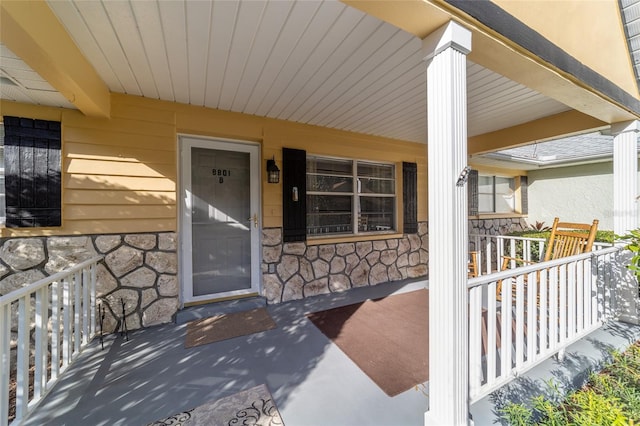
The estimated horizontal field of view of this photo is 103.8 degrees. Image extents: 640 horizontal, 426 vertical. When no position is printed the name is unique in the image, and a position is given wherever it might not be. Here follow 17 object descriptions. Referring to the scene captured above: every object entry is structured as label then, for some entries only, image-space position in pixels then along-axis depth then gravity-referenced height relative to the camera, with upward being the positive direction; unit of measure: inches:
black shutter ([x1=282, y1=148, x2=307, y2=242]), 135.9 +9.5
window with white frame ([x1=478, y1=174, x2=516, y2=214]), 250.8 +17.0
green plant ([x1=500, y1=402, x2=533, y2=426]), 55.6 -46.1
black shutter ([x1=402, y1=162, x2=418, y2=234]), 179.9 +11.0
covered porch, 55.0 +38.3
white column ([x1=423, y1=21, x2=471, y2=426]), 53.6 -2.6
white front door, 122.2 -2.8
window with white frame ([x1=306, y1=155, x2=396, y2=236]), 153.8 +10.4
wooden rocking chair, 101.0 -14.0
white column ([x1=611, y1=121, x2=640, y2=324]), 107.9 +3.2
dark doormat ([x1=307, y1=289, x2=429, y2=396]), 77.5 -49.7
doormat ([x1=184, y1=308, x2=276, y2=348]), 98.8 -48.8
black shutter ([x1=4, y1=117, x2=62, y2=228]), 88.7 +15.6
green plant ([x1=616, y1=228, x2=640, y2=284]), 64.8 -9.6
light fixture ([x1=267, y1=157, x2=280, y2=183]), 130.3 +21.2
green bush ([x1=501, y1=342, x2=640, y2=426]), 52.9 -47.7
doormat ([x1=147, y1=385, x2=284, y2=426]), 60.4 -50.3
